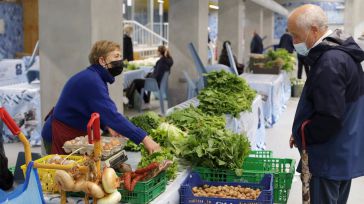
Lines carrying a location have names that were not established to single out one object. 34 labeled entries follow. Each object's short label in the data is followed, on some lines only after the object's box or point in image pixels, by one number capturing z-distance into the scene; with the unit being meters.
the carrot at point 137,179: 2.62
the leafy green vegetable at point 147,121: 4.25
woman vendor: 3.12
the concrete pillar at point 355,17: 13.43
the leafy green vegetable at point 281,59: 10.58
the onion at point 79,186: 2.41
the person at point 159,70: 9.64
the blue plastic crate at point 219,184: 2.89
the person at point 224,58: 10.61
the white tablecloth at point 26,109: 7.11
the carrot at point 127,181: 2.62
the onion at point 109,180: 2.38
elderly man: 2.76
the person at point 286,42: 16.73
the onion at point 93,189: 2.37
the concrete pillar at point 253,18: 18.77
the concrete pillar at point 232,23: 12.40
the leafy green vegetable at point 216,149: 3.29
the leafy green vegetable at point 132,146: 3.88
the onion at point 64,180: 2.42
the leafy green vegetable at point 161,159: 3.06
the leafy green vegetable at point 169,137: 3.62
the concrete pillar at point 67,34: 4.66
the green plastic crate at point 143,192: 2.62
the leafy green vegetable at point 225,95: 5.39
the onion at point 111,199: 2.41
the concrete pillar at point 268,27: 23.14
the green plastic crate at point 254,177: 3.26
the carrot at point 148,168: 2.79
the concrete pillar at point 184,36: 8.84
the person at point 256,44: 17.05
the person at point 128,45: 12.98
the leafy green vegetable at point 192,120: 4.42
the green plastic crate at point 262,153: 3.81
